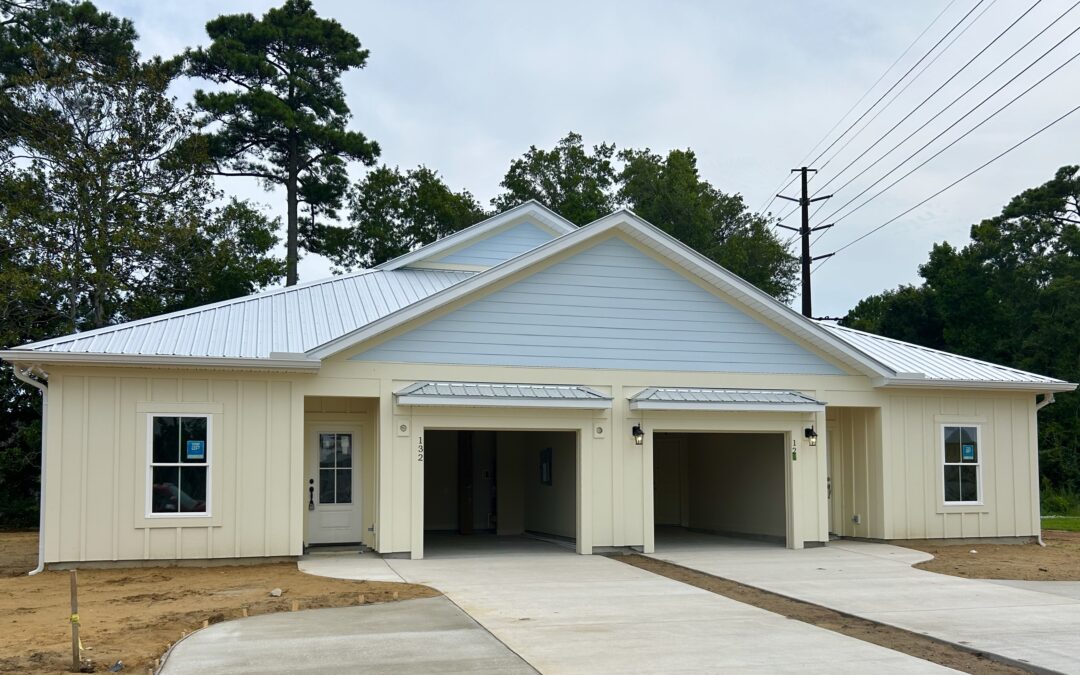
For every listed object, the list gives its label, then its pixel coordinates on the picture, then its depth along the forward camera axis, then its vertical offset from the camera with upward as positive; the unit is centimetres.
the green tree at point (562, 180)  4431 +1029
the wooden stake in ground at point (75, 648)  811 -180
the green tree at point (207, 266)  2928 +453
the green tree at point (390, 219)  3812 +734
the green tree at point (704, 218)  4362 +849
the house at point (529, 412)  1473 +3
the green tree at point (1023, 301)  3816 +443
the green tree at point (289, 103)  3456 +1069
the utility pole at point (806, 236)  3347 +580
